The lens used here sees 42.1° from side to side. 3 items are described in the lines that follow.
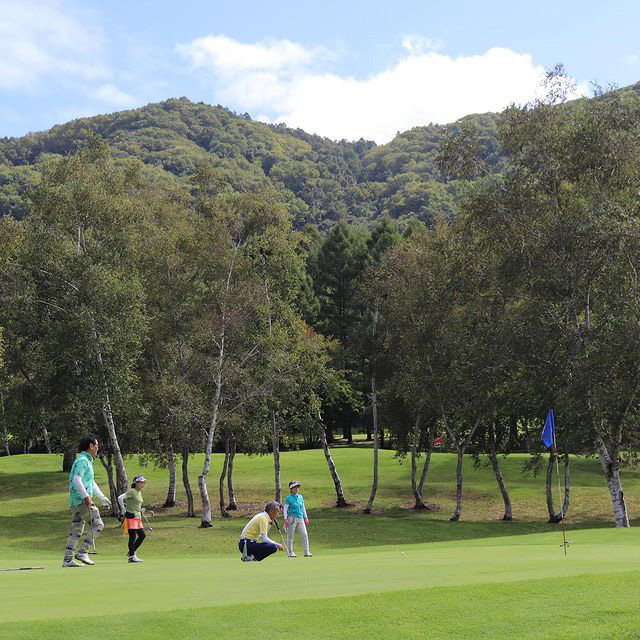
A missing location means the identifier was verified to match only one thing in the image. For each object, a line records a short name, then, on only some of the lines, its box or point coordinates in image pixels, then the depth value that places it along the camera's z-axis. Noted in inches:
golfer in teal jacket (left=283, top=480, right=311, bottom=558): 891.4
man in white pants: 679.1
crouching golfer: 737.0
